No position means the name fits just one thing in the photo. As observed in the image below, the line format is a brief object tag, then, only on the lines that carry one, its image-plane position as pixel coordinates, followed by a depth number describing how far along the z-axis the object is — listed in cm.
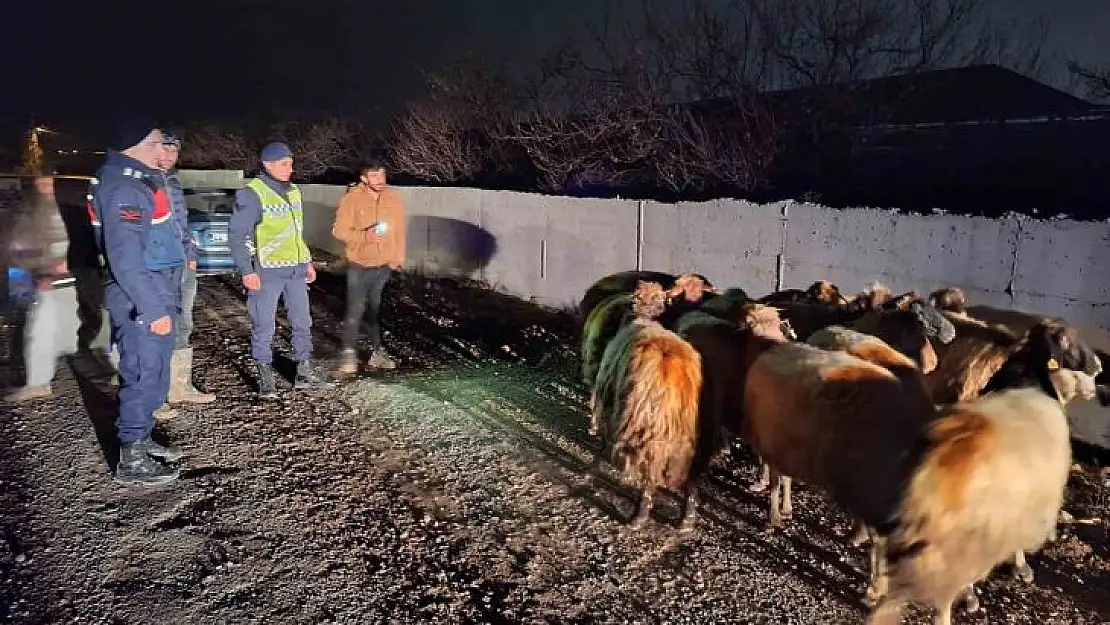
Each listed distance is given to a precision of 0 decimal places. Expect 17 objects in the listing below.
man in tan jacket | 746
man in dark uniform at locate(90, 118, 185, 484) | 458
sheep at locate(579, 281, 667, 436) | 566
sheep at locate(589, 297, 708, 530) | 431
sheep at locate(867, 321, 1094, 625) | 300
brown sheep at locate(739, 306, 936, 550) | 352
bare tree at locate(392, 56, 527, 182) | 1952
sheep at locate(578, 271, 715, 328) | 702
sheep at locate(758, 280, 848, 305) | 626
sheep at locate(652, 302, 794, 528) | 466
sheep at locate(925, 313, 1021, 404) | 491
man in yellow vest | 624
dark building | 954
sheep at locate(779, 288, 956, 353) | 509
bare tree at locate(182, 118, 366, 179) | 2700
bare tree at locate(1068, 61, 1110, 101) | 1248
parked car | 1273
